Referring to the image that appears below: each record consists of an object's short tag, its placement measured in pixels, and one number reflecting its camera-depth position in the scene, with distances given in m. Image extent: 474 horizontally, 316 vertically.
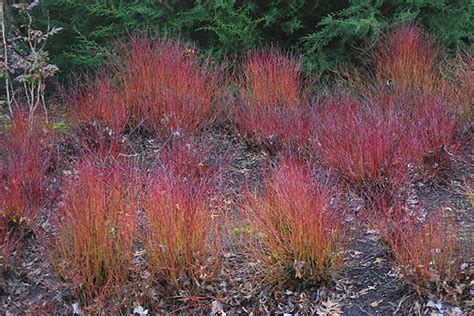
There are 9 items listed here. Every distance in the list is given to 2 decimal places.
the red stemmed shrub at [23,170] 4.33
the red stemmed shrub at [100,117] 5.67
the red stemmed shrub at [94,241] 3.58
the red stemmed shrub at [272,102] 5.51
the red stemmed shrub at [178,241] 3.60
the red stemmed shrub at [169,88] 5.93
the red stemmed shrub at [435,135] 5.02
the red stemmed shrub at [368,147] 4.55
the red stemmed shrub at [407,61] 6.54
